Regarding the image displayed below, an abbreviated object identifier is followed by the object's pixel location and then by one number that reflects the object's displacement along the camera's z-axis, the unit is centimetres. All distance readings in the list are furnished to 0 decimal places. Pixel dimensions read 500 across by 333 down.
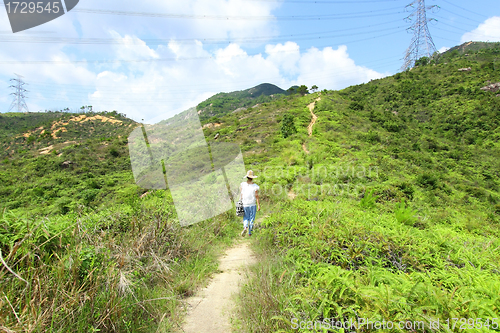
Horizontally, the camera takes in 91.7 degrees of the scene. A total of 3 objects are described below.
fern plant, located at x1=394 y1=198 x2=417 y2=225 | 637
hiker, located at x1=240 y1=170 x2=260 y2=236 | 571
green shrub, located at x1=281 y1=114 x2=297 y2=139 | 2034
